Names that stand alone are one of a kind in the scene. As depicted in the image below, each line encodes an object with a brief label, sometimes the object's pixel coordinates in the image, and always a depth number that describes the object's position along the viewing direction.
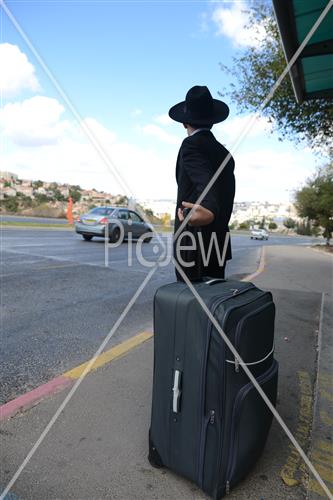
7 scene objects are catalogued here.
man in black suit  2.16
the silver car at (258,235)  43.21
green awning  3.79
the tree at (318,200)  32.34
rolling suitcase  1.81
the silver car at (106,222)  16.28
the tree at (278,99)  10.70
